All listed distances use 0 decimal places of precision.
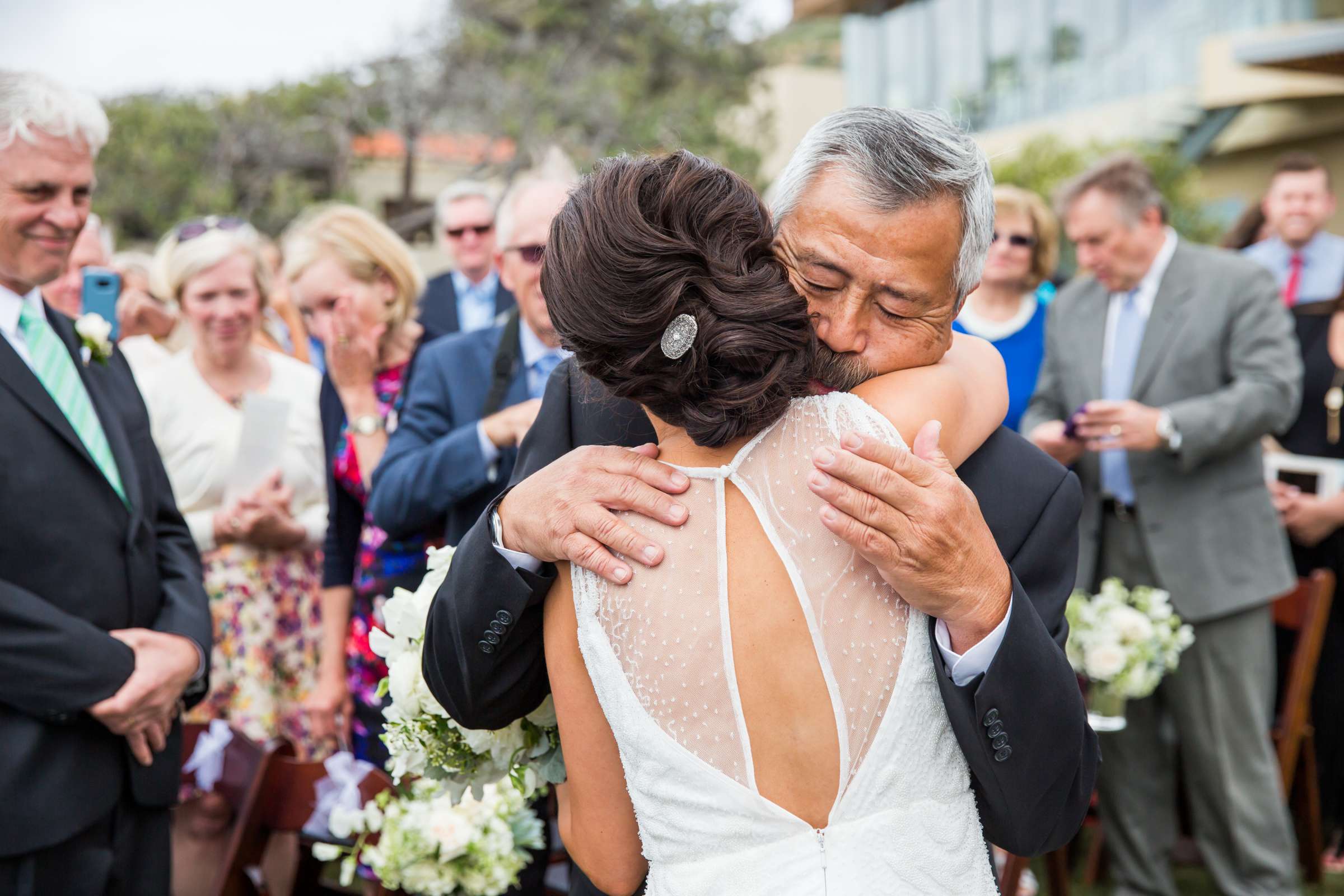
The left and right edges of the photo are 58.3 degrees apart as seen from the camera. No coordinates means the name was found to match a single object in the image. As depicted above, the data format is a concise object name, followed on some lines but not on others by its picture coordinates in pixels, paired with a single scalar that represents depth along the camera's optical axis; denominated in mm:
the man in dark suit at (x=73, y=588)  2846
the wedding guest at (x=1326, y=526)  5641
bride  1659
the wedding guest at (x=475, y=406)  3529
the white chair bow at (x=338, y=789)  3340
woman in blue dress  5859
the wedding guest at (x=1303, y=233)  7125
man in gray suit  4789
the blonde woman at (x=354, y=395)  4043
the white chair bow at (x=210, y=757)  3816
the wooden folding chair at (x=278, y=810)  3506
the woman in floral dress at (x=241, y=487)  4875
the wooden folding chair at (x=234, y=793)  3525
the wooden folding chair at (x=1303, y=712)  5039
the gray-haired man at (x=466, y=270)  6777
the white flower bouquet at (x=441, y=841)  3102
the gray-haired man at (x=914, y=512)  1690
